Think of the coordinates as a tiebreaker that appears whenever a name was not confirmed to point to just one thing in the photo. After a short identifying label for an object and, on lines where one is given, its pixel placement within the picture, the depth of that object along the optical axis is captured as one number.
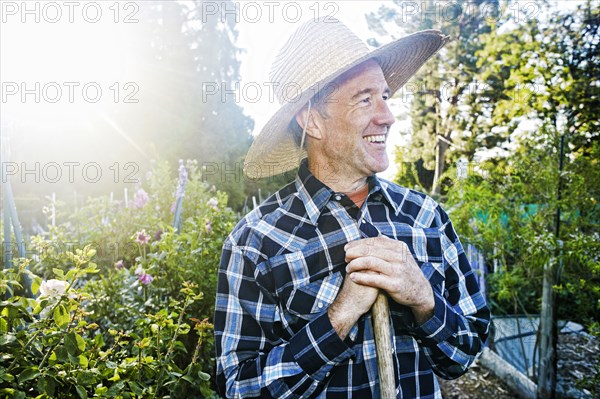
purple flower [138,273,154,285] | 2.53
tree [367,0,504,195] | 12.90
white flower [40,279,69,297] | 1.43
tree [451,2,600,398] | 3.09
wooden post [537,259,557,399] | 3.38
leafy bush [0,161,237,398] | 1.32
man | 1.20
